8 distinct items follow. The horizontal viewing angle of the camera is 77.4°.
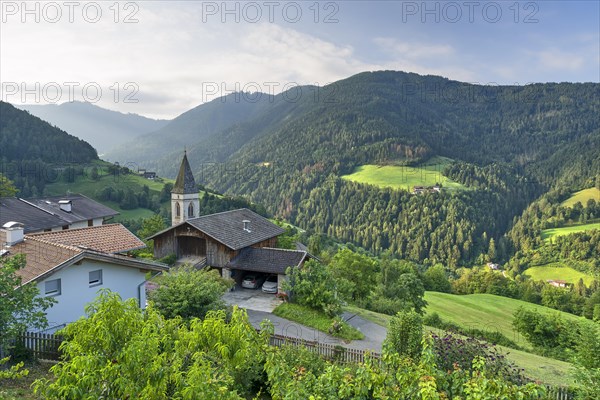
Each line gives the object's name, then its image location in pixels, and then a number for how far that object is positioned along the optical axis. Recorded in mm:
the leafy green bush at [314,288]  25625
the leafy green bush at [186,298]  18453
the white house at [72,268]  18000
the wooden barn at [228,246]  30625
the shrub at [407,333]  16219
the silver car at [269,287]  30016
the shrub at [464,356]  13794
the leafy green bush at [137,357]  6719
